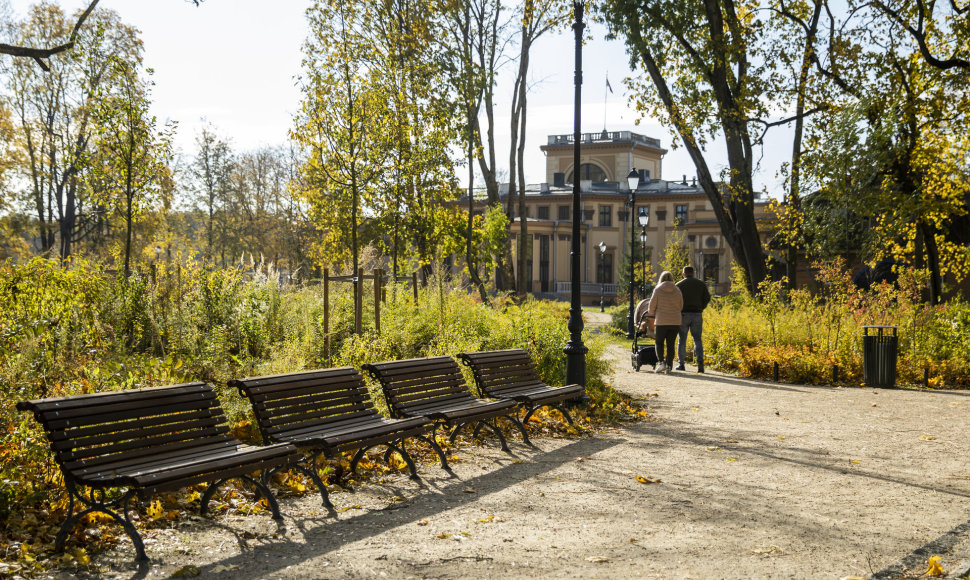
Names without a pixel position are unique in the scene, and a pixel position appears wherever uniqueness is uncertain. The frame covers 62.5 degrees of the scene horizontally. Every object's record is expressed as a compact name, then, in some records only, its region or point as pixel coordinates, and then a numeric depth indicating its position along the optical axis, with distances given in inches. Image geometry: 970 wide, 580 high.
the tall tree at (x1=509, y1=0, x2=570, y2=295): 990.4
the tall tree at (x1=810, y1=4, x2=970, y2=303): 685.9
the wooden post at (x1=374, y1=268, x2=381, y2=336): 443.8
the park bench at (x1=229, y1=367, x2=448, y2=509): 223.5
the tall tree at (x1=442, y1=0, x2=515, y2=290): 860.0
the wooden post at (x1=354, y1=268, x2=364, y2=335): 450.3
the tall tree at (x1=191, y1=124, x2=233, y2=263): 1685.5
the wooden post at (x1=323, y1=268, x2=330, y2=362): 420.2
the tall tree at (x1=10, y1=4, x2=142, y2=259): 1268.5
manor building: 2527.1
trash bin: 503.2
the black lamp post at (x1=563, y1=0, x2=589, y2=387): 383.6
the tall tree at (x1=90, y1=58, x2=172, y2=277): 598.9
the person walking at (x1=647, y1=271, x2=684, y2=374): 544.7
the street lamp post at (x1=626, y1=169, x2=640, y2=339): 924.0
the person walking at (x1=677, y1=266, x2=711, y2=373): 574.2
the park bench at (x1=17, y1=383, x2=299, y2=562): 173.2
